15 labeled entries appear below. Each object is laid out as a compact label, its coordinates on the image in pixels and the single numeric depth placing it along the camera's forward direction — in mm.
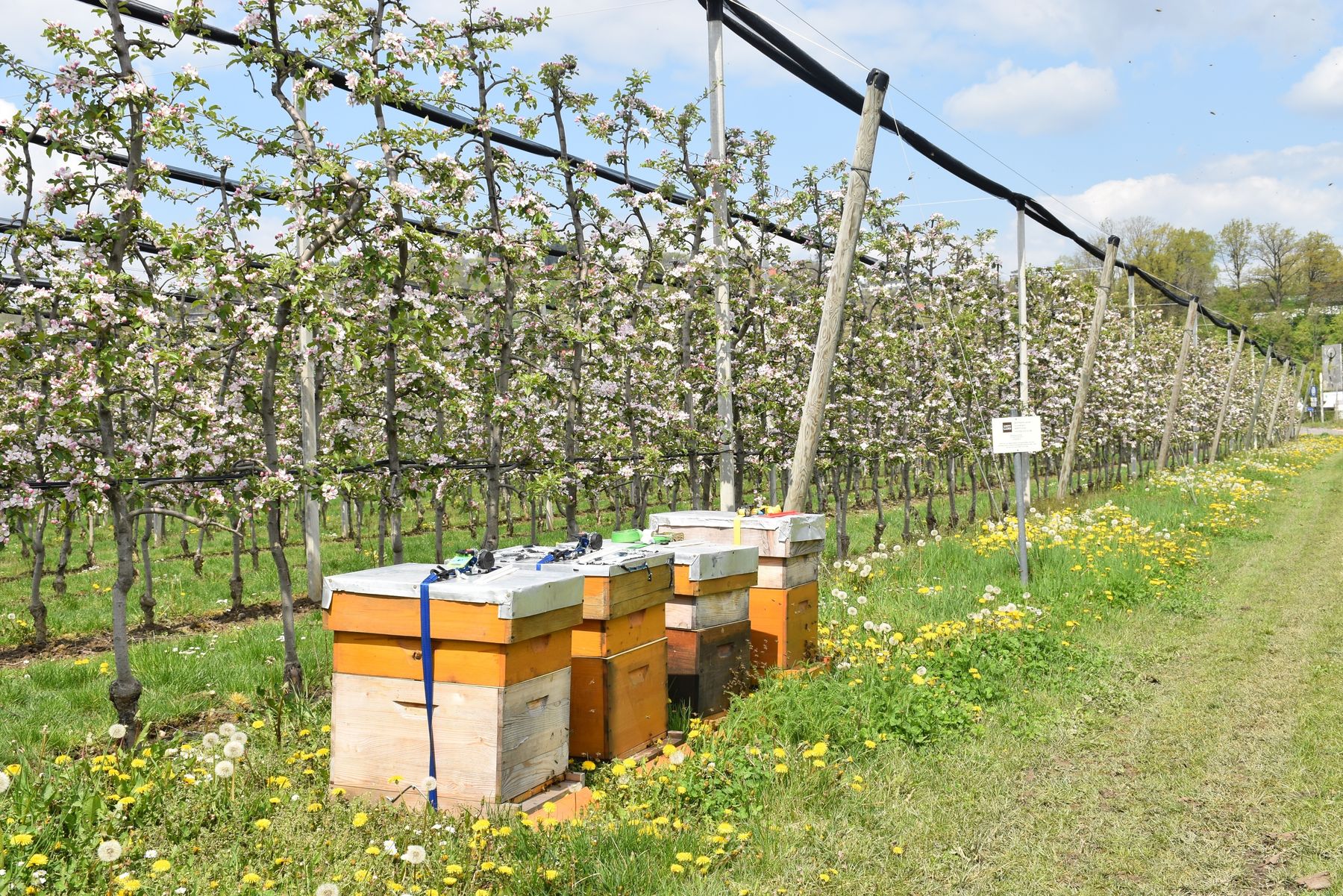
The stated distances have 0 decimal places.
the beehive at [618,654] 5848
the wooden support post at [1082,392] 24500
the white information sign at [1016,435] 12375
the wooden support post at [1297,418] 86900
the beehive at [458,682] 4965
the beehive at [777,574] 7910
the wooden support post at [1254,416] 54894
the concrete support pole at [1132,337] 36000
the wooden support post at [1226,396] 45500
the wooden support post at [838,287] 11703
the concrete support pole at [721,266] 12430
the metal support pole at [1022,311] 19562
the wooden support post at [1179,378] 33375
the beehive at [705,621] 6918
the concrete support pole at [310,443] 12250
